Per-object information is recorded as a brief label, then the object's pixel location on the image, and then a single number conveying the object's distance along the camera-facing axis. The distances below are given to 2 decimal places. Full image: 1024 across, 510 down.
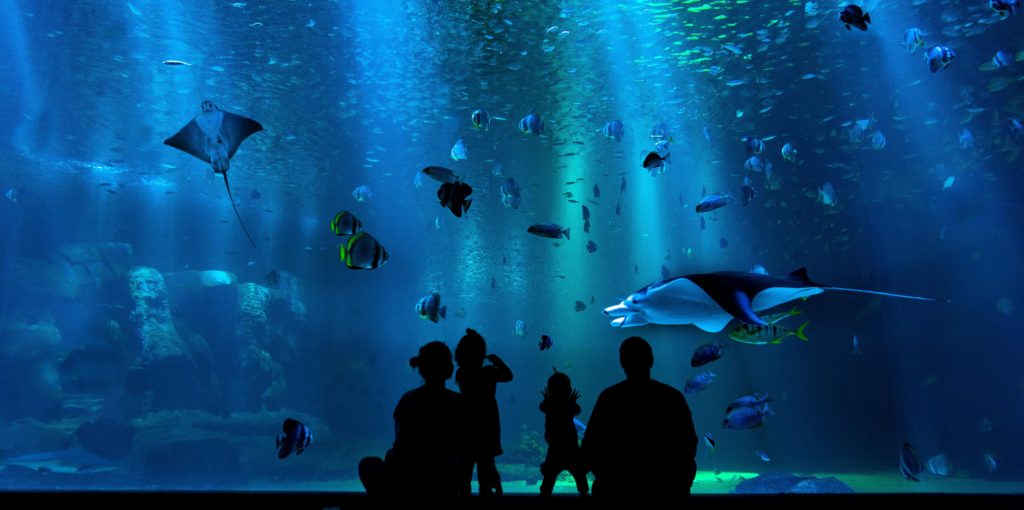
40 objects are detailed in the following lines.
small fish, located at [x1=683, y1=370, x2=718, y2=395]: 7.86
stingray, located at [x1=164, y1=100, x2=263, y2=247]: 6.31
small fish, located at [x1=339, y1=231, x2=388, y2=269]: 5.48
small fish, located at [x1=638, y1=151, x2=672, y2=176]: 7.66
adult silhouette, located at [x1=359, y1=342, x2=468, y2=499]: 3.07
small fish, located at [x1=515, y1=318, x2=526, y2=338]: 12.32
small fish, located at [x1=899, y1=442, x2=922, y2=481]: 7.99
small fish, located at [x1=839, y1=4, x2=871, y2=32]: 6.30
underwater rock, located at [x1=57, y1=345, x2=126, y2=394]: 19.16
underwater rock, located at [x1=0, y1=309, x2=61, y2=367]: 19.62
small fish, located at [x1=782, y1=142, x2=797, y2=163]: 9.84
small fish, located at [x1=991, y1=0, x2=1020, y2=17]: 6.54
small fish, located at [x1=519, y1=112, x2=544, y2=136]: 8.91
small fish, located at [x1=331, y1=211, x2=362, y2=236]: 6.53
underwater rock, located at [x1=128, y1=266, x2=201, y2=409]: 19.34
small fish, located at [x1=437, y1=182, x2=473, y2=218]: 5.48
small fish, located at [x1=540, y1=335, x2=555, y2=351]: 8.18
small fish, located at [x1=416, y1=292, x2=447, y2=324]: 7.44
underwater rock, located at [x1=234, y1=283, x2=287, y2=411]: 22.44
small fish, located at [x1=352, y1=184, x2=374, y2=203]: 11.30
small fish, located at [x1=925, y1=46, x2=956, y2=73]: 7.37
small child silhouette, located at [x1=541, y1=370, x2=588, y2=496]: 3.71
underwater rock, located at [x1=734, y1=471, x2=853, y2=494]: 11.06
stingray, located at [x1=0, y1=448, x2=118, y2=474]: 15.05
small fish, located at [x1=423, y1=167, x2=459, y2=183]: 6.89
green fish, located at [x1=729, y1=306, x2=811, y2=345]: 5.69
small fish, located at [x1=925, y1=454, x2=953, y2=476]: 10.73
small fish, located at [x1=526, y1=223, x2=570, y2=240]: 7.50
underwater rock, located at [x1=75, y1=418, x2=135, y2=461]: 16.08
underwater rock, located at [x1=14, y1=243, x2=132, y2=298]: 21.20
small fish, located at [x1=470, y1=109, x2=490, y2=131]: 9.16
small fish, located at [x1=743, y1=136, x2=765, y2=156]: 9.09
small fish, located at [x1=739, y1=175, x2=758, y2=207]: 9.99
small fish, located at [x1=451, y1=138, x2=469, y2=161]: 9.51
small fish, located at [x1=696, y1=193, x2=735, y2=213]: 8.41
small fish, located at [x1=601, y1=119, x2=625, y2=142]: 9.95
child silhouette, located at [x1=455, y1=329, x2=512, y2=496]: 3.67
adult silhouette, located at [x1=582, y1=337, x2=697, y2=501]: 2.81
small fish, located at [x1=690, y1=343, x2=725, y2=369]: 6.71
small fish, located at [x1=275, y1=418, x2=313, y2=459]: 4.96
